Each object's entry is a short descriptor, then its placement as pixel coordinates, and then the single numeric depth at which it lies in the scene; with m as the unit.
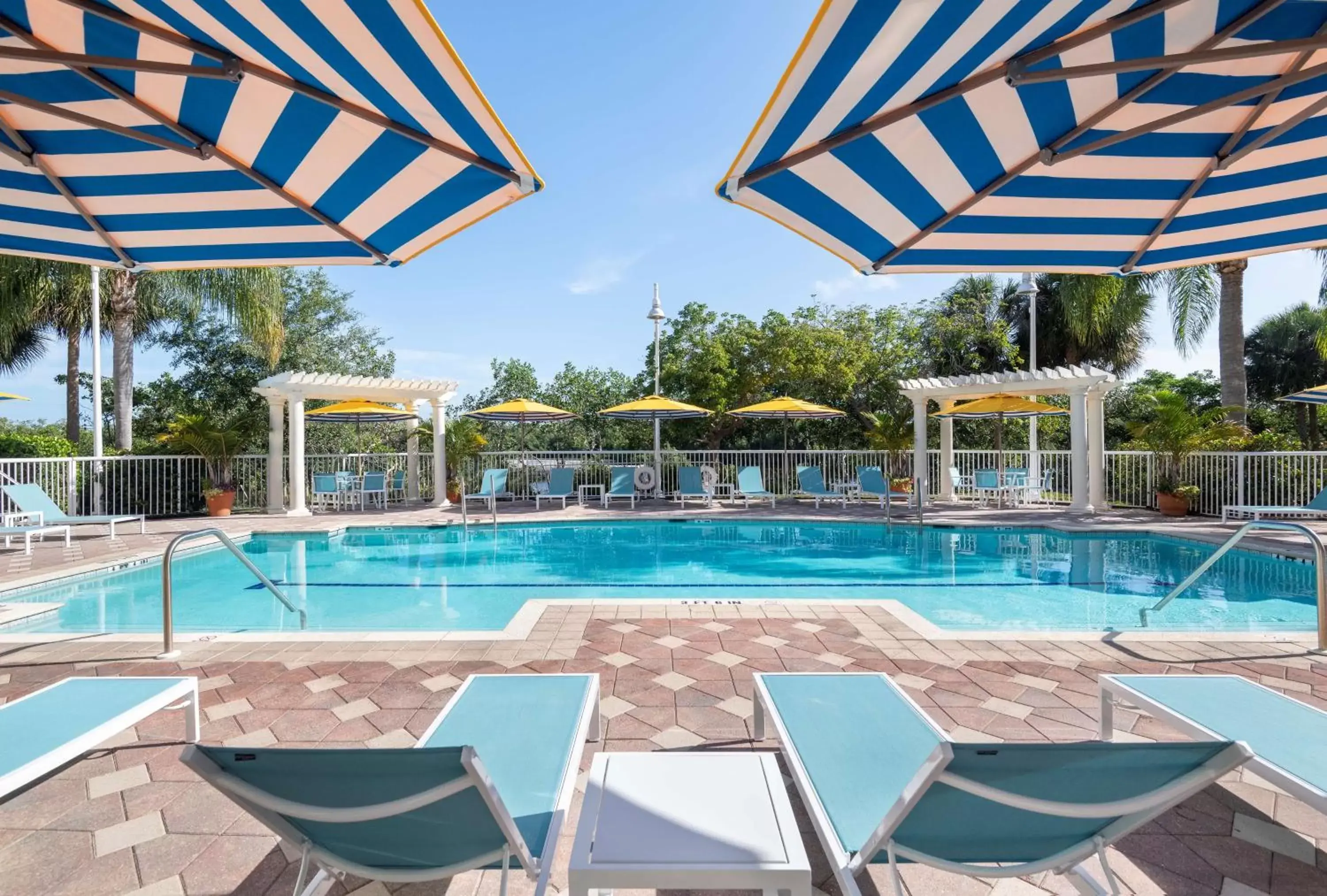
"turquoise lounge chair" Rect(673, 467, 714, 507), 12.77
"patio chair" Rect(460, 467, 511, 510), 11.52
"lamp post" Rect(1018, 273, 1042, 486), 13.41
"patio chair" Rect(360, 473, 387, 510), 12.95
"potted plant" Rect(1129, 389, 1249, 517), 10.95
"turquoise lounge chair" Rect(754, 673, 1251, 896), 1.26
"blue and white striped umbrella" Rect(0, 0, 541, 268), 2.10
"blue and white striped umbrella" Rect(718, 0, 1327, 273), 2.06
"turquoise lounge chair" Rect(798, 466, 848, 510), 12.49
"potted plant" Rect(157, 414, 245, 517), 12.05
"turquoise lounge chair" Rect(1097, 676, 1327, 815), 1.87
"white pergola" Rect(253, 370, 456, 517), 11.95
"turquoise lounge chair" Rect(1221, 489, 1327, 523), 8.66
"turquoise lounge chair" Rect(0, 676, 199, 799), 1.94
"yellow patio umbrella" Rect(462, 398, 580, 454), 13.24
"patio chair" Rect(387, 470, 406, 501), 13.84
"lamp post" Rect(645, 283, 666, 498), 14.95
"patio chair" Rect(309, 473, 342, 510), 12.88
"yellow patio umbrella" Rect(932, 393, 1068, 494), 12.26
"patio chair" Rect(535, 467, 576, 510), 12.98
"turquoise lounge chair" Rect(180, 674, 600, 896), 1.22
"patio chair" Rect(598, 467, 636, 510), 13.14
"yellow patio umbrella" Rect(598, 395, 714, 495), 13.38
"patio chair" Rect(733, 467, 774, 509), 12.76
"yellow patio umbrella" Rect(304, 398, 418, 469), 13.22
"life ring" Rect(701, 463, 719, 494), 13.23
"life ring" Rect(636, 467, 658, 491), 14.34
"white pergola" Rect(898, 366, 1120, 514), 11.46
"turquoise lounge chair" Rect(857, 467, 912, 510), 11.80
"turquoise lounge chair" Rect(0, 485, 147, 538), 8.26
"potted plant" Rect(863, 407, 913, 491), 14.26
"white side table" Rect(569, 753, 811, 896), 1.34
